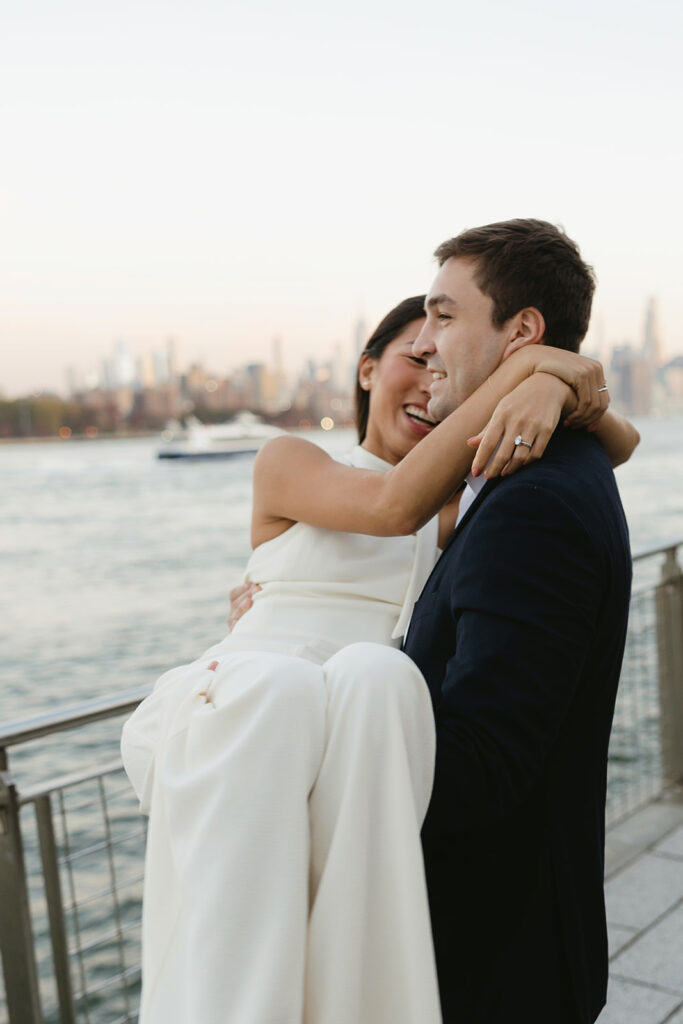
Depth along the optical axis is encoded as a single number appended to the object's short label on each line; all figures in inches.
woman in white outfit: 40.9
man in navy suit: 46.0
